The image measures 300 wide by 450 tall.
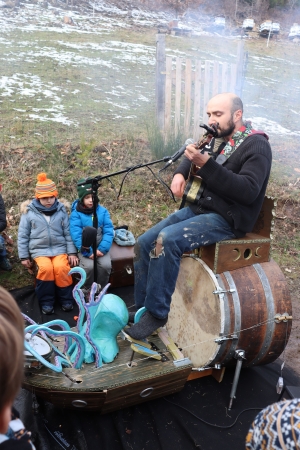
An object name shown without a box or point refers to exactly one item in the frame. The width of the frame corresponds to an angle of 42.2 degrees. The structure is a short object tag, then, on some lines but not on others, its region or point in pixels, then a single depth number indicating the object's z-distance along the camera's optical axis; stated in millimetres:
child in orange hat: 3871
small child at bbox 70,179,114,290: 4047
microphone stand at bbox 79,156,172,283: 3070
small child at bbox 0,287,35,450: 897
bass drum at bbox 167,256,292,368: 2709
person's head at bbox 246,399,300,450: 1188
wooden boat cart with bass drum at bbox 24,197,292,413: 2465
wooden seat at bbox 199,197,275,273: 2800
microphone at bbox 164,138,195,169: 2613
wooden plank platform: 2389
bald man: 2629
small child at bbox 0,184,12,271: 4180
